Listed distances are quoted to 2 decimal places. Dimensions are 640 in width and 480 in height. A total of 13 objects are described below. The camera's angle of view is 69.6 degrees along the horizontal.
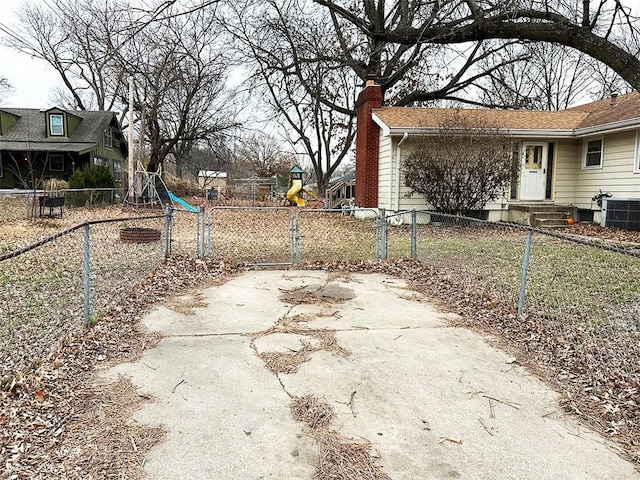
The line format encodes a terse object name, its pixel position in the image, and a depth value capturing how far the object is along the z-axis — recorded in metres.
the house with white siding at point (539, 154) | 12.69
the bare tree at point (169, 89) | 22.75
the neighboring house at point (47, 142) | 23.89
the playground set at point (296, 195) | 23.50
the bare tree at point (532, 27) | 6.21
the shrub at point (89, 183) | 18.27
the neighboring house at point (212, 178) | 43.89
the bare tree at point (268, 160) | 42.97
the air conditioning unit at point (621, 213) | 11.61
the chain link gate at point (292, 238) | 8.16
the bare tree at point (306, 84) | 16.95
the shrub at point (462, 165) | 11.71
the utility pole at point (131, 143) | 18.77
